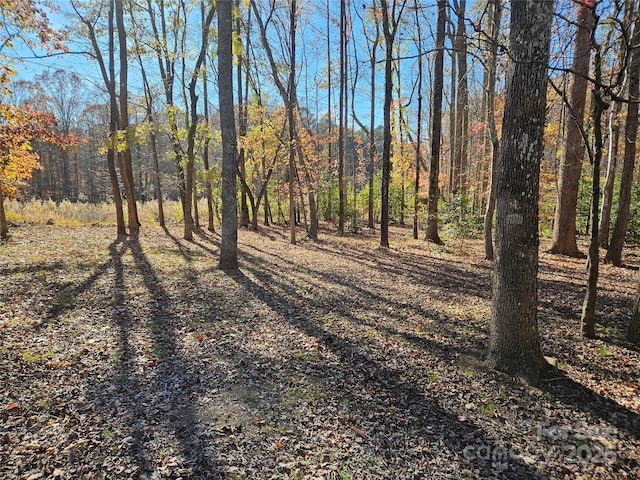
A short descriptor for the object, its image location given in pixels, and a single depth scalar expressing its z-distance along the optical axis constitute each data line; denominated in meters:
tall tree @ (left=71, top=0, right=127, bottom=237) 10.04
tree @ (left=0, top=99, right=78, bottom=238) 6.46
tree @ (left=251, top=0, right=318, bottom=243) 10.51
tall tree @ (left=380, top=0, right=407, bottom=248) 10.09
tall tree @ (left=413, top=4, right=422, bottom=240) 13.24
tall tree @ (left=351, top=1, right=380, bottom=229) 13.35
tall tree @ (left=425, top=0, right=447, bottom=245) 10.52
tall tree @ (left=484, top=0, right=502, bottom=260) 7.69
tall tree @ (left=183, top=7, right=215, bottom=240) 10.87
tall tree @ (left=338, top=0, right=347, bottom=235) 14.92
